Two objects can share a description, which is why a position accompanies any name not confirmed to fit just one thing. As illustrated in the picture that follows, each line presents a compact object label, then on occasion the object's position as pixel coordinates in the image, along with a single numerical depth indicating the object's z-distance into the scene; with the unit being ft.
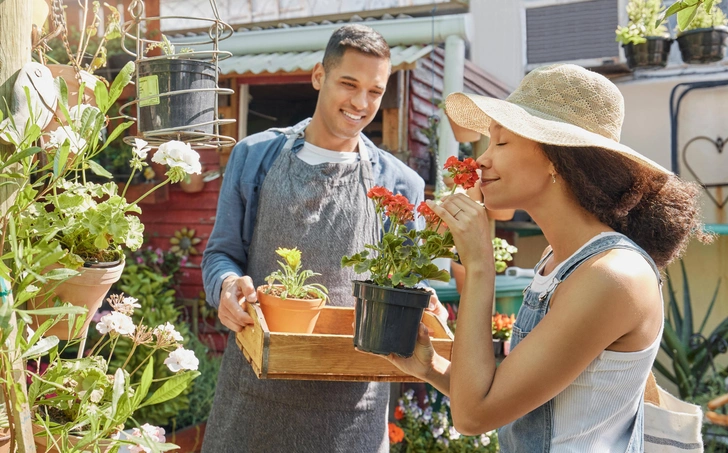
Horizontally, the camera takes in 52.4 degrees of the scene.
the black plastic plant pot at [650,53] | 15.47
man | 7.20
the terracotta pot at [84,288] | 4.57
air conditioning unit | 17.80
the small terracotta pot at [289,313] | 6.28
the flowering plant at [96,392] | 3.69
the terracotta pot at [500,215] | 11.79
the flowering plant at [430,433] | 12.99
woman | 4.43
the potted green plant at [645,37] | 15.42
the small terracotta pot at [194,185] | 18.53
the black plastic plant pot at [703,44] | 14.84
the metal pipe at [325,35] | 15.20
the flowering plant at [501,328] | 12.07
